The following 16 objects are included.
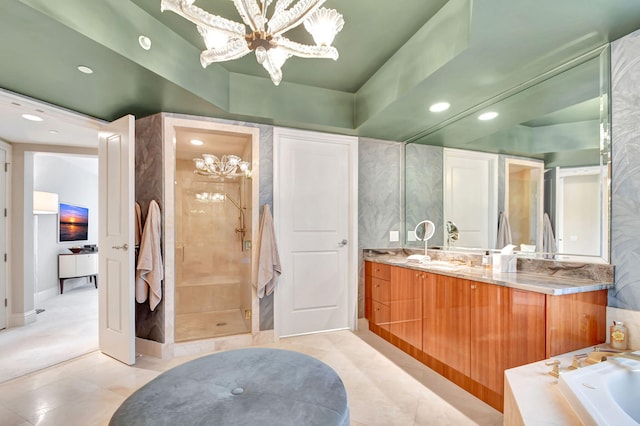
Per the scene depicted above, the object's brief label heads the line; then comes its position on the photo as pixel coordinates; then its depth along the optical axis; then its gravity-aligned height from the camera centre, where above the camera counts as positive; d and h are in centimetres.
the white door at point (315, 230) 305 -21
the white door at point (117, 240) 244 -28
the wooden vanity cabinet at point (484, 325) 154 -72
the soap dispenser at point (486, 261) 229 -40
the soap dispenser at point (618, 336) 150 -66
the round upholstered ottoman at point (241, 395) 103 -76
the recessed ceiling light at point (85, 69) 183 +90
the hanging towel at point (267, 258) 280 -47
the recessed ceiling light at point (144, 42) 183 +108
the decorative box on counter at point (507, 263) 206 -37
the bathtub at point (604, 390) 94 -66
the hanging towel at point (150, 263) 249 -47
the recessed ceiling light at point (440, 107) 243 +91
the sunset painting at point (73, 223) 534 -27
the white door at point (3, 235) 333 -31
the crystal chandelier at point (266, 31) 119 +82
